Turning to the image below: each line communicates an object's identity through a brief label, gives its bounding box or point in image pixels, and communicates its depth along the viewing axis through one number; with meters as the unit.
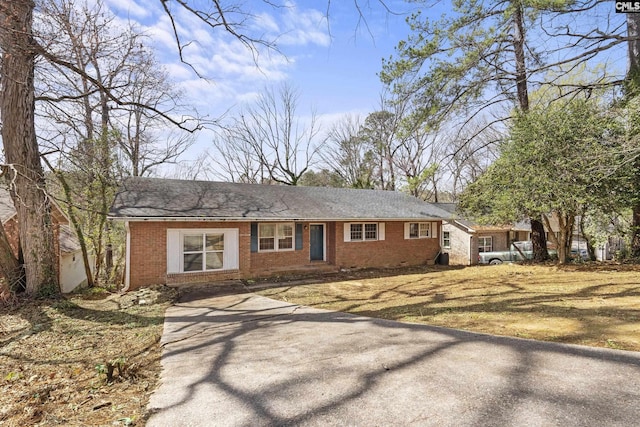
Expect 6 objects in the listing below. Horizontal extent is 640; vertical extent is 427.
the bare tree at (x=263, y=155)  27.39
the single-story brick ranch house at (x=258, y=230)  10.89
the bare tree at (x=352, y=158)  31.47
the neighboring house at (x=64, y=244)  10.34
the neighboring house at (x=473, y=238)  24.70
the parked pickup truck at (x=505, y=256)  20.94
